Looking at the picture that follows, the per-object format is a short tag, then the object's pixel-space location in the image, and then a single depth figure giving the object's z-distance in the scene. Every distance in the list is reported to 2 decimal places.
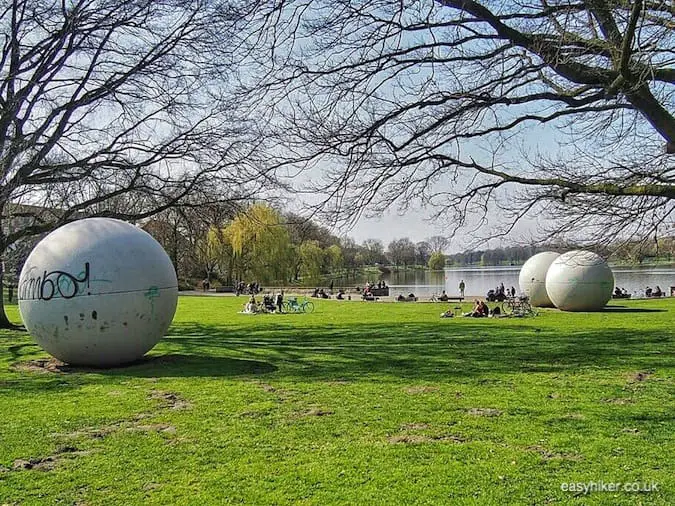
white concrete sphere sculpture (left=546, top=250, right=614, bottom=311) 26.03
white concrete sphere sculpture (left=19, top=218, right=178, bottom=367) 10.53
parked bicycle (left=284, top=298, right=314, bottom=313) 30.18
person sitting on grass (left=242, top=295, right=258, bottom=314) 29.40
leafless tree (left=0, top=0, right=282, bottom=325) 15.31
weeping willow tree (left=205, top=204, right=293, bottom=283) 54.25
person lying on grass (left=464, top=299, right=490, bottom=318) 25.28
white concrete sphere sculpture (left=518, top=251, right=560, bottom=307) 30.52
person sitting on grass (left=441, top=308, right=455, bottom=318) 24.50
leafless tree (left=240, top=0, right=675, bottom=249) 8.47
